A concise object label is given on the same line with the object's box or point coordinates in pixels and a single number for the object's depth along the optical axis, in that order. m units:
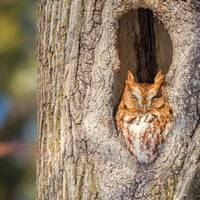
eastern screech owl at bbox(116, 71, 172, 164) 9.54
